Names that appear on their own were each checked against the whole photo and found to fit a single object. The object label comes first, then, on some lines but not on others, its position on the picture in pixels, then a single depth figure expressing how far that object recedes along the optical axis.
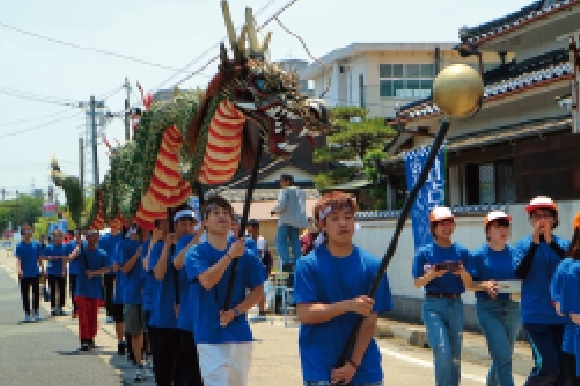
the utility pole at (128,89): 36.75
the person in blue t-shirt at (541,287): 7.71
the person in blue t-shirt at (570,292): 6.23
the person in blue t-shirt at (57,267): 20.42
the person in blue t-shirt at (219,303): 6.86
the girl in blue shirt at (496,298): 8.05
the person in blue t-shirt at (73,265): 15.12
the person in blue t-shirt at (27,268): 19.39
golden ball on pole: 4.55
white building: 45.78
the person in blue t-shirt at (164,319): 8.59
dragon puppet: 7.57
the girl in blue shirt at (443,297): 8.12
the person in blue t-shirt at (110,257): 14.29
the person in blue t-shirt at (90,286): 13.99
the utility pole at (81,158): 50.67
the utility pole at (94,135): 37.89
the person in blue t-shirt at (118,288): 11.98
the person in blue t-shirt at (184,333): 8.04
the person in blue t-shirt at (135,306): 11.27
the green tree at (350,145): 33.47
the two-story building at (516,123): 12.95
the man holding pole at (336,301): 5.00
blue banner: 12.41
